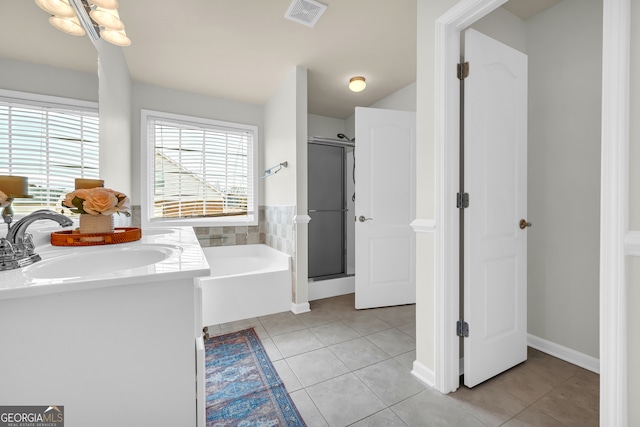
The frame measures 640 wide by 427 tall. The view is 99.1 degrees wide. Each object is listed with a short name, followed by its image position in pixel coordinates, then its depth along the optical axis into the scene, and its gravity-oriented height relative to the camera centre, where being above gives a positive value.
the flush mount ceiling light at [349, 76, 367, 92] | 2.86 +1.34
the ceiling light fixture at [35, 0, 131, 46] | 1.06 +0.91
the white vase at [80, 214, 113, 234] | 1.19 -0.06
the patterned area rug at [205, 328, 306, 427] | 1.32 -1.01
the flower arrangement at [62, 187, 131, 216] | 1.11 +0.04
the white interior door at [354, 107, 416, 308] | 2.68 +0.04
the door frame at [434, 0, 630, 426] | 0.86 +0.01
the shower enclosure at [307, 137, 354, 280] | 3.40 +0.04
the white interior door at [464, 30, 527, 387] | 1.51 +0.01
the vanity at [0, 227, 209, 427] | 0.59 -0.32
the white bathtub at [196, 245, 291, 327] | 2.41 -0.77
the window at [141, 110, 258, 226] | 3.14 +0.49
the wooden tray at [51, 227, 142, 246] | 1.11 -0.12
